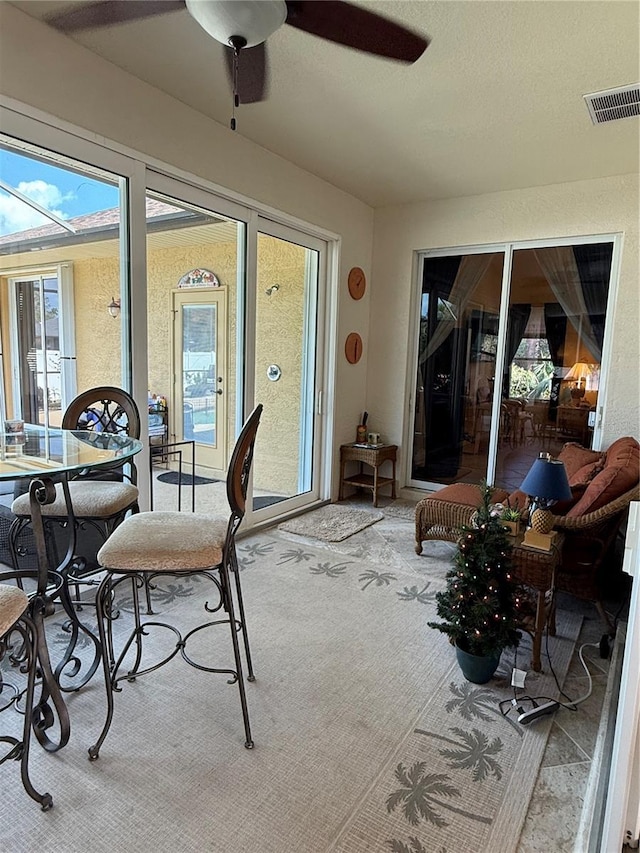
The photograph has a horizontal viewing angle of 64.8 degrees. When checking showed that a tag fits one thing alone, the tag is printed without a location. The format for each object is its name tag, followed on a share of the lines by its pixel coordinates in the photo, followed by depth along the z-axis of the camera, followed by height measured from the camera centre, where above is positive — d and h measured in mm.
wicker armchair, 2498 -909
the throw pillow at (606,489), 2582 -587
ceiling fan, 1803 +1269
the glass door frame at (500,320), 4168 +481
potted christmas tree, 2080 -957
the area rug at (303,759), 1465 -1348
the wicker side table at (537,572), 2283 -913
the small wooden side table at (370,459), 4852 -887
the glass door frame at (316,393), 4383 -252
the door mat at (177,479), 5406 -1267
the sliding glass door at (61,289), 2732 +436
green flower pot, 2154 -1265
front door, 5090 -80
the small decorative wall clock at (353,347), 4945 +197
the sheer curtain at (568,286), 4320 +764
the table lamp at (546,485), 2334 -522
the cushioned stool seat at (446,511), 3426 -970
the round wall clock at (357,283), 4879 +830
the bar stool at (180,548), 1724 -642
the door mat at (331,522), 4027 -1319
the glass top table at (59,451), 1662 -359
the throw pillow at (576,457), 3658 -616
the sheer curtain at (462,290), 4828 +787
